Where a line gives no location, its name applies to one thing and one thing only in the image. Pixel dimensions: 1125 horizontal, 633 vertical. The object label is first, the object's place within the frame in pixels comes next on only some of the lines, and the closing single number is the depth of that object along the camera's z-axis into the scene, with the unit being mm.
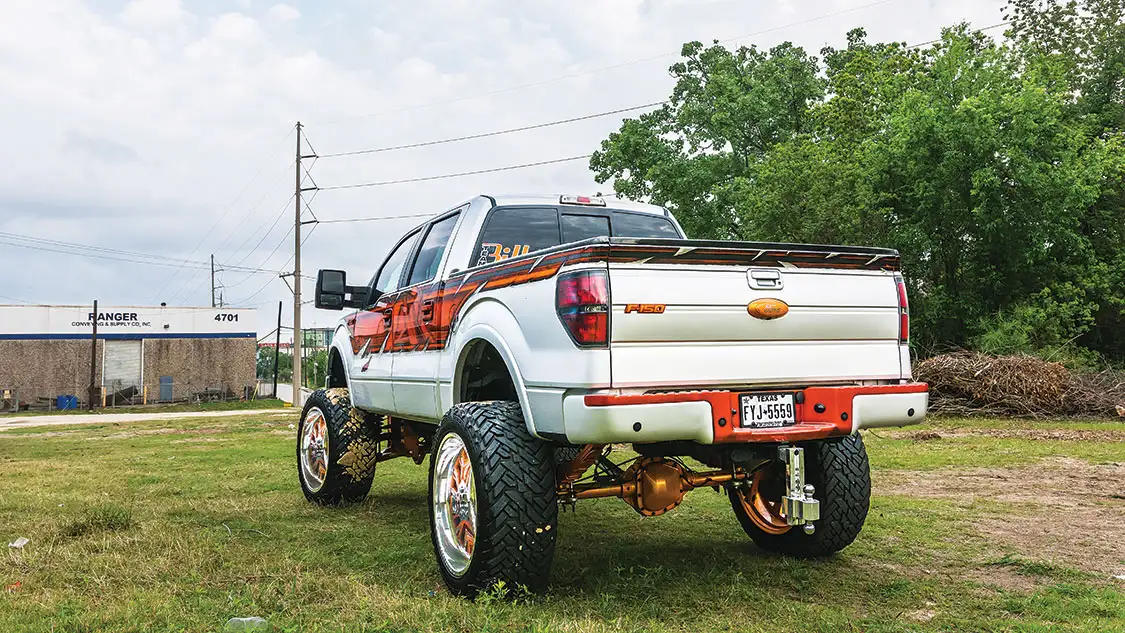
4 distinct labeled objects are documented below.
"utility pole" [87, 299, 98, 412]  41875
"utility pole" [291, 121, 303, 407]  38375
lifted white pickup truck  3979
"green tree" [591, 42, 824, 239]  32375
